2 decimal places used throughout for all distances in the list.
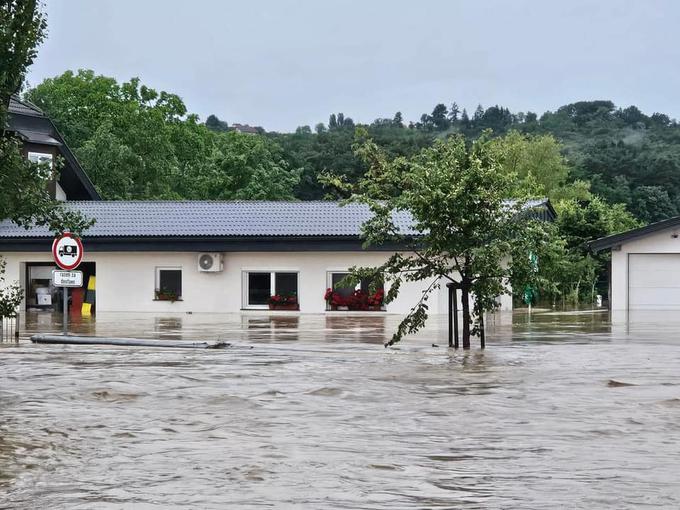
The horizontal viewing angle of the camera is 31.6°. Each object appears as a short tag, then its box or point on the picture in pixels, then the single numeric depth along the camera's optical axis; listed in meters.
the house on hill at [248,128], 181.86
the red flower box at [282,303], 45.59
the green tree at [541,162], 86.56
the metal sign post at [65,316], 28.78
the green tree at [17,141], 17.56
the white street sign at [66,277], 28.09
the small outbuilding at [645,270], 47.66
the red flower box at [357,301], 44.38
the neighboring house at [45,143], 51.16
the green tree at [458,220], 23.88
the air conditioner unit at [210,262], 45.84
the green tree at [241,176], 82.81
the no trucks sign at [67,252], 28.34
